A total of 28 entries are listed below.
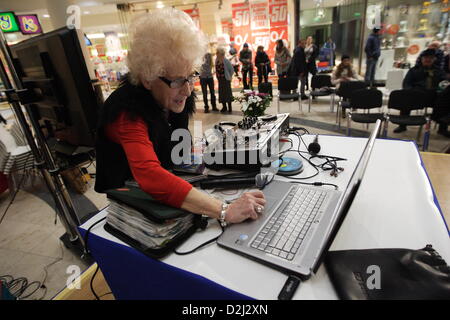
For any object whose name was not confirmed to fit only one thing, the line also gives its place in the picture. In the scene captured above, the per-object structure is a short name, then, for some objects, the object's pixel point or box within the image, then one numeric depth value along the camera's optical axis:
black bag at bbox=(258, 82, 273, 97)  4.41
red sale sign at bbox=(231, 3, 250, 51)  7.25
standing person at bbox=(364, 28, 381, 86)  5.43
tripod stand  1.16
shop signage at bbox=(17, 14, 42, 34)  6.18
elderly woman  0.81
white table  0.63
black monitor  0.85
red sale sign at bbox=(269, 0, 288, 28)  6.83
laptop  0.60
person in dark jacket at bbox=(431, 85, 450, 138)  3.19
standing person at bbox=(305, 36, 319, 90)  6.39
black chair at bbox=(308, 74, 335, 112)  4.88
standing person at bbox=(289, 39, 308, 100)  5.88
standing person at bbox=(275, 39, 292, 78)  6.23
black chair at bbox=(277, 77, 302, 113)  5.01
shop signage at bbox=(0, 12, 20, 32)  5.70
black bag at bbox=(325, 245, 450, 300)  0.54
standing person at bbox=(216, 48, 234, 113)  5.50
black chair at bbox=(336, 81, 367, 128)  3.93
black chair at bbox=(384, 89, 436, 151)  3.06
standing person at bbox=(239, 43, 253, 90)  6.87
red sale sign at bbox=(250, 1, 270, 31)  7.04
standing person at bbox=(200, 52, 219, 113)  5.66
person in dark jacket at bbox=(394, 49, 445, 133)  3.78
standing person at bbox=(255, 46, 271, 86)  6.77
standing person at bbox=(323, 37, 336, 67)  7.30
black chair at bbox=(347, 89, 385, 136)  3.38
